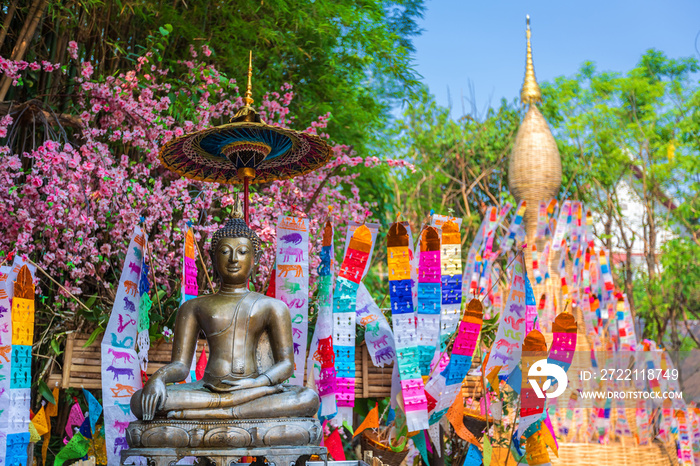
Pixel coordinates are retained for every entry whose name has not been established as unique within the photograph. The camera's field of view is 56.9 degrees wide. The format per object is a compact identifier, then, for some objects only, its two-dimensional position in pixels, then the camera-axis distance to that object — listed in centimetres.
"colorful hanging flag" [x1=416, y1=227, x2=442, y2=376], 460
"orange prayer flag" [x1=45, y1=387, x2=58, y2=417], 484
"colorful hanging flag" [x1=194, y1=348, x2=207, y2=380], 478
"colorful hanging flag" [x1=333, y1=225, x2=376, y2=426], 452
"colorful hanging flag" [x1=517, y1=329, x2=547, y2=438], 453
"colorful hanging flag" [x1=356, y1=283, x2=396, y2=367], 482
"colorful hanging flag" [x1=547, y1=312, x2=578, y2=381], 452
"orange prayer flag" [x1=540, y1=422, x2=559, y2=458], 483
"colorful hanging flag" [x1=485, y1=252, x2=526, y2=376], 465
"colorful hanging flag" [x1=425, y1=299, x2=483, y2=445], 446
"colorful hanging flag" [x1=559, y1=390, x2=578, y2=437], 726
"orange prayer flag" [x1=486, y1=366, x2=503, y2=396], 463
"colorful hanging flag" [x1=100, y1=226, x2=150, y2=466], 430
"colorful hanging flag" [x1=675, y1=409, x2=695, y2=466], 701
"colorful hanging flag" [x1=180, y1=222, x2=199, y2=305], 471
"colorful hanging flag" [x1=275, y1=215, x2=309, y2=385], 470
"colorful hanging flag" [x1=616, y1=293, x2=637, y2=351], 730
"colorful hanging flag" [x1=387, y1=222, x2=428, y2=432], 443
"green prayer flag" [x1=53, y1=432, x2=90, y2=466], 456
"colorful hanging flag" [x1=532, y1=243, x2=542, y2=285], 773
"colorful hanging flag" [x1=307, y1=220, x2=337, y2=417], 452
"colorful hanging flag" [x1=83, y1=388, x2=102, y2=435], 466
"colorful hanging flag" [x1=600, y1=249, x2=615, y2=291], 747
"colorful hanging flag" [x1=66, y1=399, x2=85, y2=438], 485
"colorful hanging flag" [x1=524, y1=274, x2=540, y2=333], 484
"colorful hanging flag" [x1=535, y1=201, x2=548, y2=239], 805
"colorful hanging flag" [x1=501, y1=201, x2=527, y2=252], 688
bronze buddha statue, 360
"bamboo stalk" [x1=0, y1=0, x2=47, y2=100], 572
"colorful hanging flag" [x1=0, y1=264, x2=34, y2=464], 405
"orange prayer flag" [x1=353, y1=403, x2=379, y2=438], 455
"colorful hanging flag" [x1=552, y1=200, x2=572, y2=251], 754
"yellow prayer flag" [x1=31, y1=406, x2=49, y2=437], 445
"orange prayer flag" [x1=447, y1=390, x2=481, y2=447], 463
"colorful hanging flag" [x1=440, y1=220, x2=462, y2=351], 473
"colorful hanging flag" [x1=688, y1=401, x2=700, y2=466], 731
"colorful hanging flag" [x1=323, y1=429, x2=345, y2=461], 458
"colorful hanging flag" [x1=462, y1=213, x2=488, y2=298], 636
